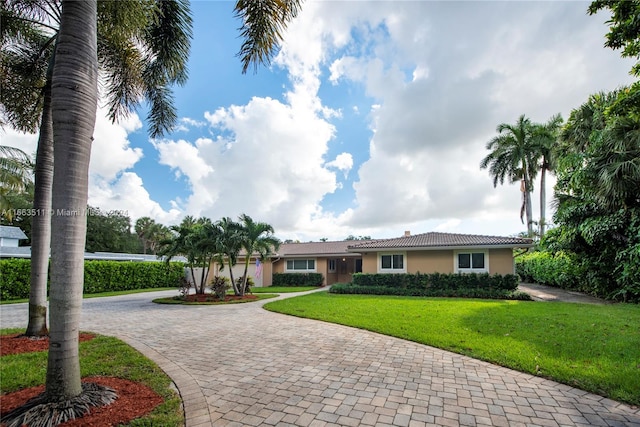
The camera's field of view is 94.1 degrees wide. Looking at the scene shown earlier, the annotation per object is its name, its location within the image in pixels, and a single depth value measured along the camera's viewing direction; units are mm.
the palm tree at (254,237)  15656
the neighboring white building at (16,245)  22078
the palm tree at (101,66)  6027
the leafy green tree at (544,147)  26250
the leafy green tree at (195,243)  14836
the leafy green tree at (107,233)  38500
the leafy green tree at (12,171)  12662
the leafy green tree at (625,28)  5626
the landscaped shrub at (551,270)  15297
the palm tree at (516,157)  27398
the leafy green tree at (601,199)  10141
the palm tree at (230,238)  14577
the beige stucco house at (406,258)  16266
